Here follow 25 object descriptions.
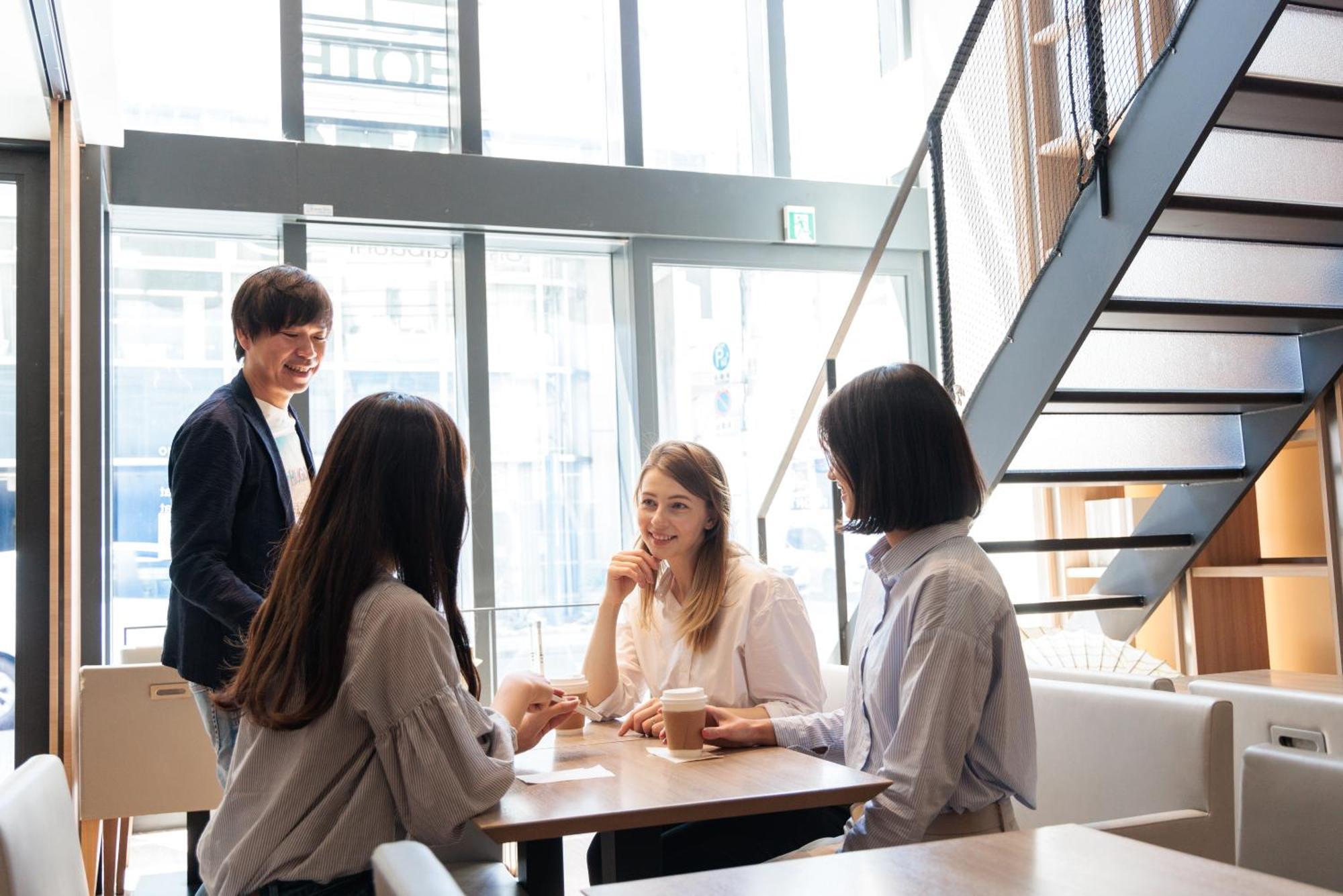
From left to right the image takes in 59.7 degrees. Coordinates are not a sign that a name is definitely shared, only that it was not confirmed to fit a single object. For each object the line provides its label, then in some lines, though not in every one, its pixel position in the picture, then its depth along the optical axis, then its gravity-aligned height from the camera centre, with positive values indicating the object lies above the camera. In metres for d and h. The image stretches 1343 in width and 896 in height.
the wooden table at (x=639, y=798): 1.49 -0.39
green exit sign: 5.58 +1.35
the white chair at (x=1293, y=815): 1.34 -0.39
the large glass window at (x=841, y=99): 6.05 +2.11
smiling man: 2.15 +0.08
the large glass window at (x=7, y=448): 3.87 +0.29
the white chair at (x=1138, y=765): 1.85 -0.47
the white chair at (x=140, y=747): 3.44 -0.64
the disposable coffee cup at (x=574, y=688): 2.13 -0.32
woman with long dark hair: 1.46 -0.25
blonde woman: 2.29 -0.24
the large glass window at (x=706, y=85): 5.83 +2.15
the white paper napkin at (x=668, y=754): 1.90 -0.40
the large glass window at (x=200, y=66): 4.92 +1.97
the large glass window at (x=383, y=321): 5.04 +0.88
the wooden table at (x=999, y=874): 1.12 -0.37
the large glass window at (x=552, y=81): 5.50 +2.08
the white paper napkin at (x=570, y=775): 1.73 -0.39
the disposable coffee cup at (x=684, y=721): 1.89 -0.34
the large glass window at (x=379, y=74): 5.15 +2.01
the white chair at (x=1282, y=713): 1.96 -0.40
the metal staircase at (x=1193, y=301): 2.78 +0.51
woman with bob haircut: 1.62 -0.20
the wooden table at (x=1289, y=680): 2.50 -0.44
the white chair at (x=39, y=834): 1.16 -0.32
